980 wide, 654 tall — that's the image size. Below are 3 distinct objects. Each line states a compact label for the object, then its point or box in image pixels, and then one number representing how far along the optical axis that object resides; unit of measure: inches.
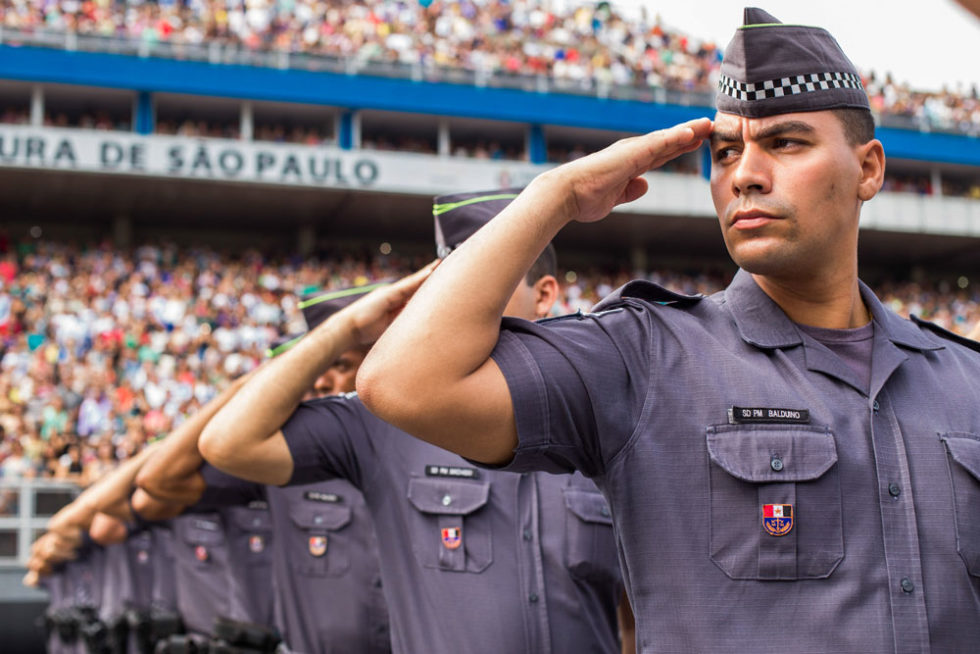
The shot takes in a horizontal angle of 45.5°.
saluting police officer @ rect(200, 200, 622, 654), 125.2
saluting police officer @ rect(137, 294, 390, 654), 185.6
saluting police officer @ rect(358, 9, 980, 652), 74.0
